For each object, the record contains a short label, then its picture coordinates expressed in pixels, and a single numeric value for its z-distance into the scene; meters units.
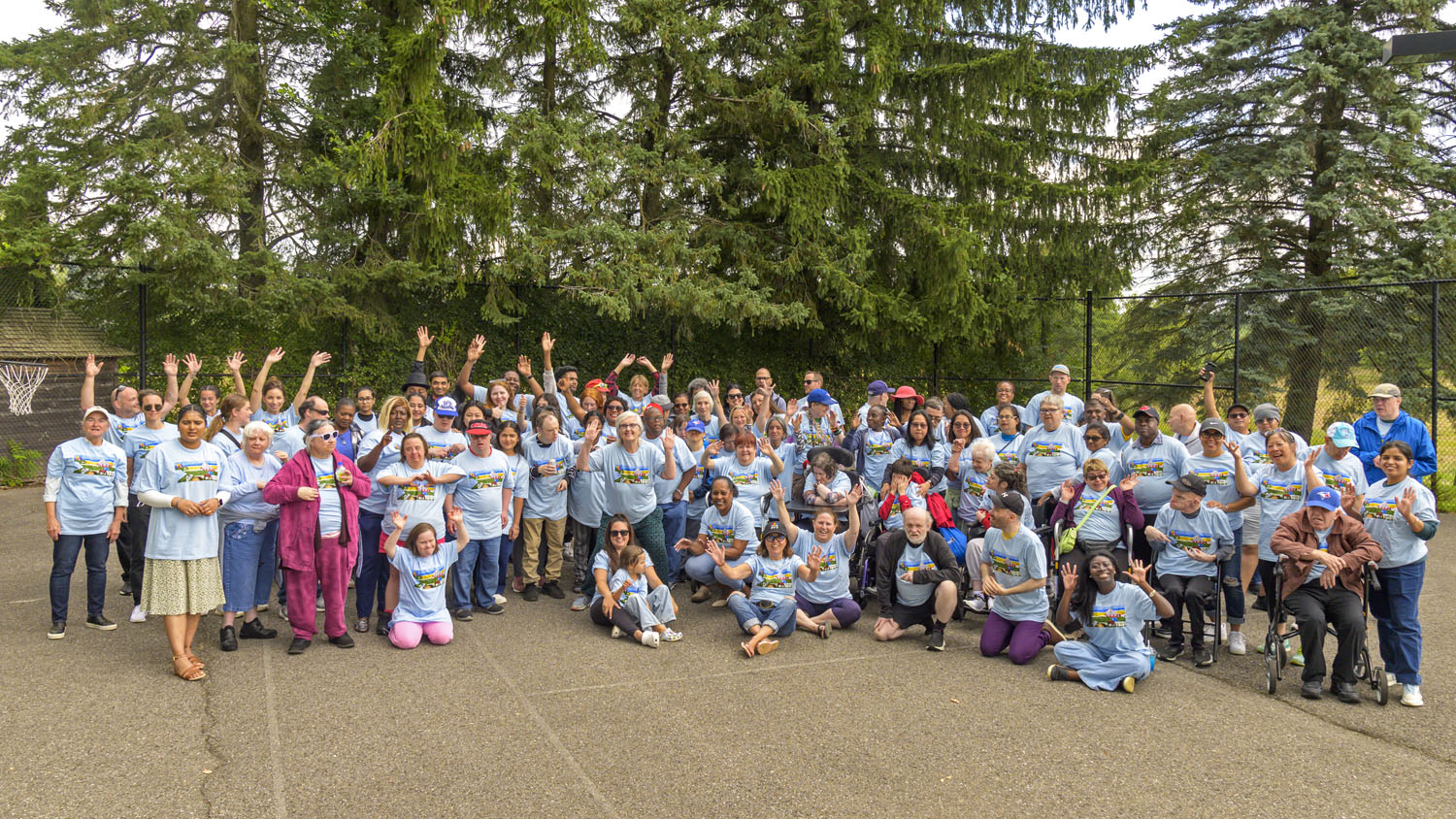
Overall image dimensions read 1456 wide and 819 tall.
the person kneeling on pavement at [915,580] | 6.86
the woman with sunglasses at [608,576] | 6.88
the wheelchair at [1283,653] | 5.60
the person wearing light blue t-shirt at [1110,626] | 5.93
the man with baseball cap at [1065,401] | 8.76
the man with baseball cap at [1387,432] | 7.35
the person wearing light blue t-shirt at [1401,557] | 5.61
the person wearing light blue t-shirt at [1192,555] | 6.44
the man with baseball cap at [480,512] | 7.41
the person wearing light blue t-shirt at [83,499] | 6.51
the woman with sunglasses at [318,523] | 6.25
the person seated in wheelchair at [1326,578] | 5.62
